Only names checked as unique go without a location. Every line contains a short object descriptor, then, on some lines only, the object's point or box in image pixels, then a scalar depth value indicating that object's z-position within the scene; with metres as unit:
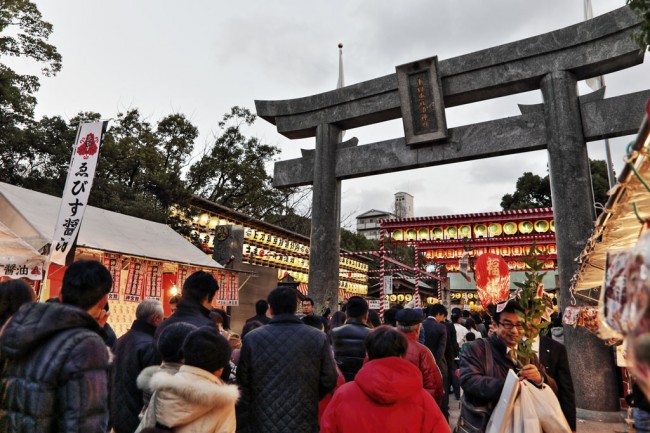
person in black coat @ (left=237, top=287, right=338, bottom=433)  3.39
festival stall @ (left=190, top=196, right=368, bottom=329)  16.88
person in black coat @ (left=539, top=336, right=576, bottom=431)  3.61
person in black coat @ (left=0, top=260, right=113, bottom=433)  2.05
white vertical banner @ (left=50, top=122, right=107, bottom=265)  7.33
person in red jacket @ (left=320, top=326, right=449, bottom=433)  2.25
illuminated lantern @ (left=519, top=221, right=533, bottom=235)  19.75
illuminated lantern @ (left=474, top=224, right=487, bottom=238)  20.67
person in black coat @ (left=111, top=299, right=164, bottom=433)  3.47
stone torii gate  7.79
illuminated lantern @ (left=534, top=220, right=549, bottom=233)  19.66
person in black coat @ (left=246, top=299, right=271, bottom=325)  6.49
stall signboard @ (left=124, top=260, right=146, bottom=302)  10.34
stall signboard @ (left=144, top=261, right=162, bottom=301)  10.93
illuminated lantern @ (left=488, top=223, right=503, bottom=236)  20.28
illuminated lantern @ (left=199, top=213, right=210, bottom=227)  20.60
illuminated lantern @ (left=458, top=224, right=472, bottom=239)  20.83
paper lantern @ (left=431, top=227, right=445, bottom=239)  20.88
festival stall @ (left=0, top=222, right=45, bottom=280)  7.99
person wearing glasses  3.14
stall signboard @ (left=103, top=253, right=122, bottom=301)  9.82
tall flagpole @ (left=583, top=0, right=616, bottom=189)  8.94
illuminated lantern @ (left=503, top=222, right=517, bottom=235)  20.02
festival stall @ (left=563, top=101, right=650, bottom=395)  1.17
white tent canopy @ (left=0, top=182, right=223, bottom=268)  8.80
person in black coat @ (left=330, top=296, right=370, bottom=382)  4.70
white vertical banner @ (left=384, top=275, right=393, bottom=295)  14.53
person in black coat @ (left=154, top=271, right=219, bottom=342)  3.64
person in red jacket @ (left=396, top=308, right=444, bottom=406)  4.50
